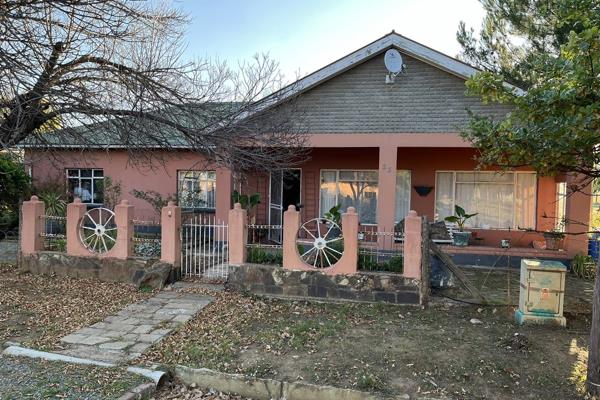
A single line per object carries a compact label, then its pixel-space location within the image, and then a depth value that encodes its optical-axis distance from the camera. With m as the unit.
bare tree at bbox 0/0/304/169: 6.85
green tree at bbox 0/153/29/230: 13.75
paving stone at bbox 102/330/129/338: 5.89
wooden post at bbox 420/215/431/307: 7.10
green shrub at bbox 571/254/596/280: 9.62
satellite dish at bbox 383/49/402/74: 10.20
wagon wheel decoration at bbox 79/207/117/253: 8.87
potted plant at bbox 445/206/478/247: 10.95
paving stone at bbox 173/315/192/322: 6.48
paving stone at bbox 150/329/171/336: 5.95
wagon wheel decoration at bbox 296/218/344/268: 7.72
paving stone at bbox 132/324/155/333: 6.05
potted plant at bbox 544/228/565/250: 10.51
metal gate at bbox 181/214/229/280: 8.85
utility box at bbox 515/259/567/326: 6.16
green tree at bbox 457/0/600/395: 4.43
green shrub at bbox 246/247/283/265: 8.12
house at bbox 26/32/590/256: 10.13
